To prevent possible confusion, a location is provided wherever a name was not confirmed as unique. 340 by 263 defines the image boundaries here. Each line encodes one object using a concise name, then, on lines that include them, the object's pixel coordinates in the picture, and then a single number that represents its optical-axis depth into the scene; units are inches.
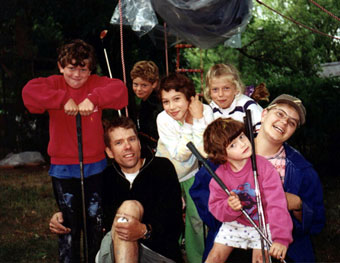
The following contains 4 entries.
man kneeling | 109.3
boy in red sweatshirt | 118.2
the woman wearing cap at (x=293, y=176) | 112.3
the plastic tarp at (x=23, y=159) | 403.5
